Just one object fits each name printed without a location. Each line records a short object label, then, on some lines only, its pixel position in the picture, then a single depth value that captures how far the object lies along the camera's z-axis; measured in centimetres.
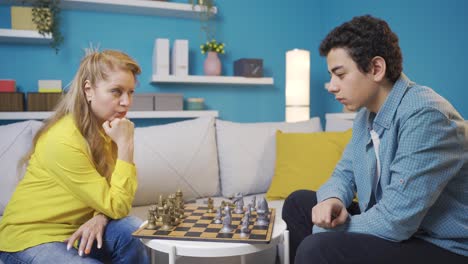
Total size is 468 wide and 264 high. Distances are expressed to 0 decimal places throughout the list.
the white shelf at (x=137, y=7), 275
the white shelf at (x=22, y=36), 251
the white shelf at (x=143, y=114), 253
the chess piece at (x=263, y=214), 139
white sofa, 208
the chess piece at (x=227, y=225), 132
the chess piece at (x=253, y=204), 163
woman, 129
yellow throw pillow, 231
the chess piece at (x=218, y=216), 145
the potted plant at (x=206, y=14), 302
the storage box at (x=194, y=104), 304
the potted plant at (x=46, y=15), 258
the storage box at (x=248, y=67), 317
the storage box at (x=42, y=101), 260
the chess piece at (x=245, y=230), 127
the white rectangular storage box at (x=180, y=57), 292
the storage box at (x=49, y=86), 267
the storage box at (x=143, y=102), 282
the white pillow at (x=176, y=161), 225
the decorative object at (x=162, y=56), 286
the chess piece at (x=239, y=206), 159
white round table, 120
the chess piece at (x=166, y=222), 136
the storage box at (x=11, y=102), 253
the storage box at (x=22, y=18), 259
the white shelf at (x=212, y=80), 290
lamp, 317
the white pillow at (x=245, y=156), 247
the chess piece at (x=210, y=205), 165
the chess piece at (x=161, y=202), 148
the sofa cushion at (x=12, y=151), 193
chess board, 125
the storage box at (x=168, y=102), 288
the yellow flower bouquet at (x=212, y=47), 306
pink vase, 307
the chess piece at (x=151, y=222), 136
